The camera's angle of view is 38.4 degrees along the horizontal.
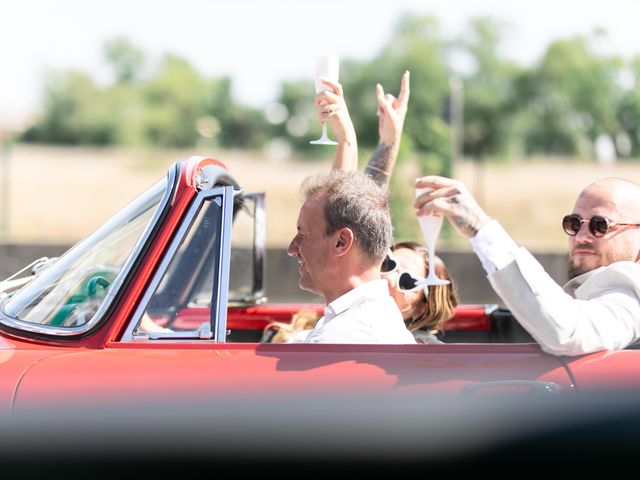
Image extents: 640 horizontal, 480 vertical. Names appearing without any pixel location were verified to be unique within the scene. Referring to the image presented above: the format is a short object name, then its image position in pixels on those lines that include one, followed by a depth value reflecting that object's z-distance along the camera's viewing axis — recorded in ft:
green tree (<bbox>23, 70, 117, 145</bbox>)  170.71
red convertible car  7.95
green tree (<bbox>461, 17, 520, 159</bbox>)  153.28
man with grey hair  9.23
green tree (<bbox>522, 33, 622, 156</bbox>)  132.46
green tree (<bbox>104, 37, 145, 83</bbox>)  221.25
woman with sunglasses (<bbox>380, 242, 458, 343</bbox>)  11.30
